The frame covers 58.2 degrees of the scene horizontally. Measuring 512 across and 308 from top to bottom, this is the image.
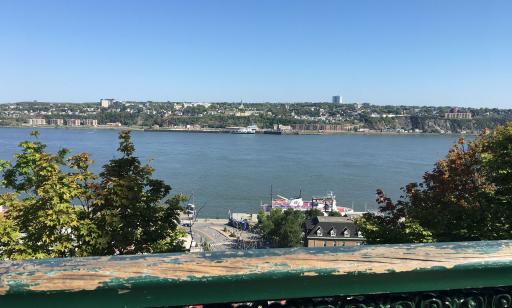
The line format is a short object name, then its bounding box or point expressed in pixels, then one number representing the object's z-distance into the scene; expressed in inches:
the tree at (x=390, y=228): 258.5
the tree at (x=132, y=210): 209.2
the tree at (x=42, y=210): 193.0
